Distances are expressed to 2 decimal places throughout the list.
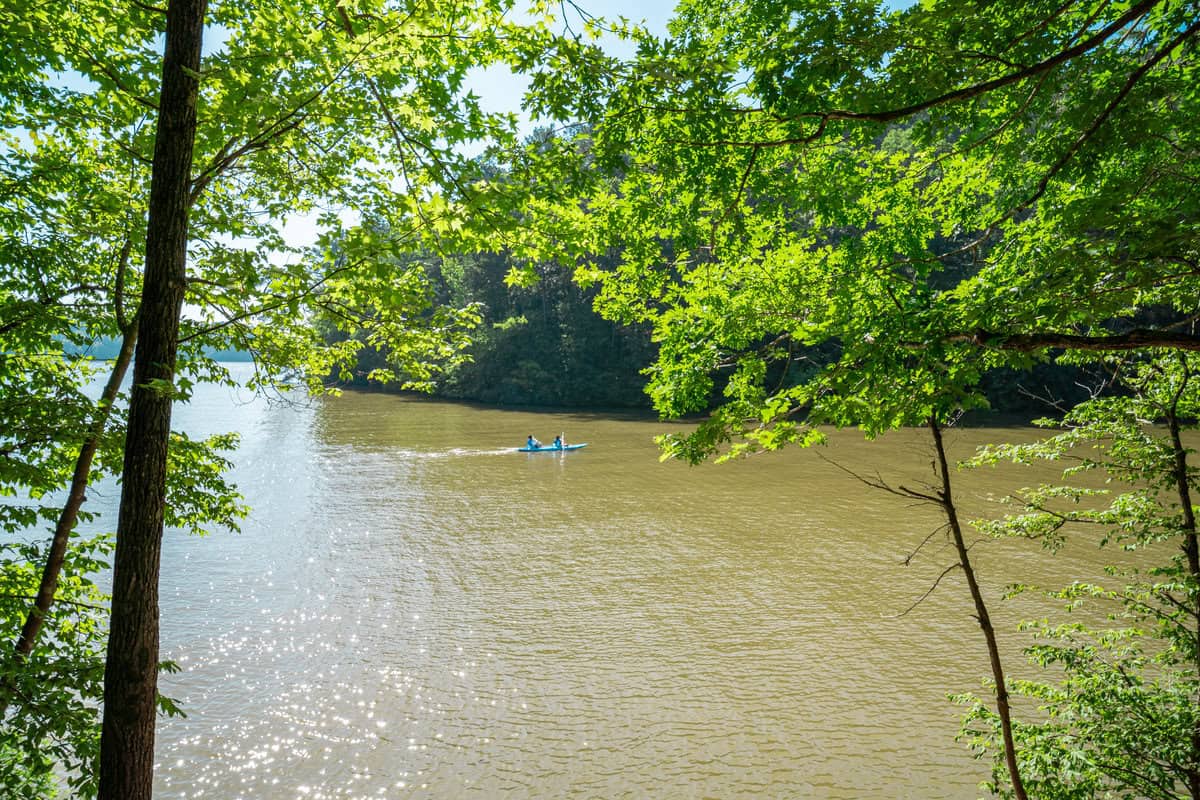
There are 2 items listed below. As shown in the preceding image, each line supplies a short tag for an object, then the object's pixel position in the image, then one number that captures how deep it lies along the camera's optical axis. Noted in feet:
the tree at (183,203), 13.47
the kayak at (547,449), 100.74
